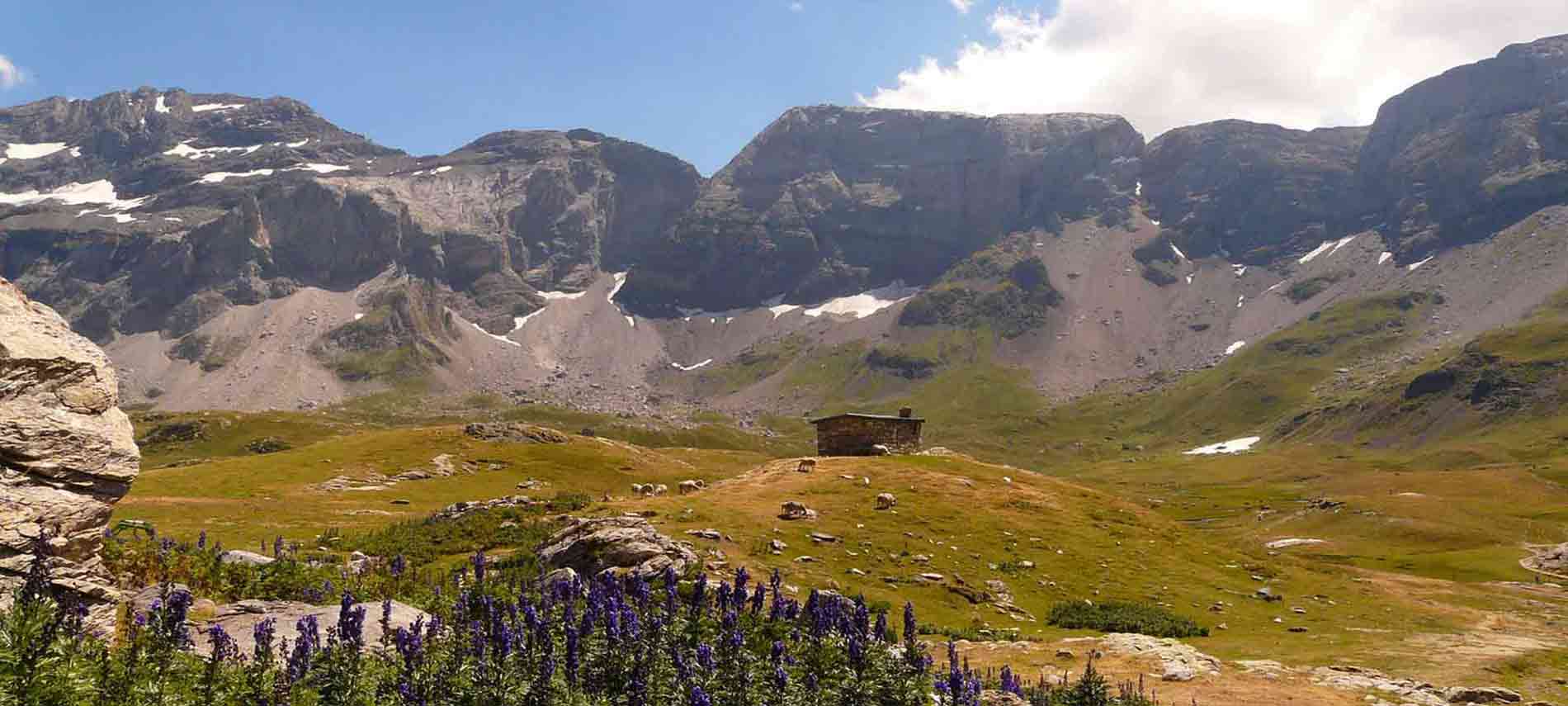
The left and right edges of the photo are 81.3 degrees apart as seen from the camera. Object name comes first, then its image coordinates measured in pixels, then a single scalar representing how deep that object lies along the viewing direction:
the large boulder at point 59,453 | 13.17
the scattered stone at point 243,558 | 23.78
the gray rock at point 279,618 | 16.69
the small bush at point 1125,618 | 35.12
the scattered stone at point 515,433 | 101.25
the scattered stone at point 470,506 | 49.78
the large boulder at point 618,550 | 29.81
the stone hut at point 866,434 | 71.38
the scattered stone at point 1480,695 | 26.16
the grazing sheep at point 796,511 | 44.12
